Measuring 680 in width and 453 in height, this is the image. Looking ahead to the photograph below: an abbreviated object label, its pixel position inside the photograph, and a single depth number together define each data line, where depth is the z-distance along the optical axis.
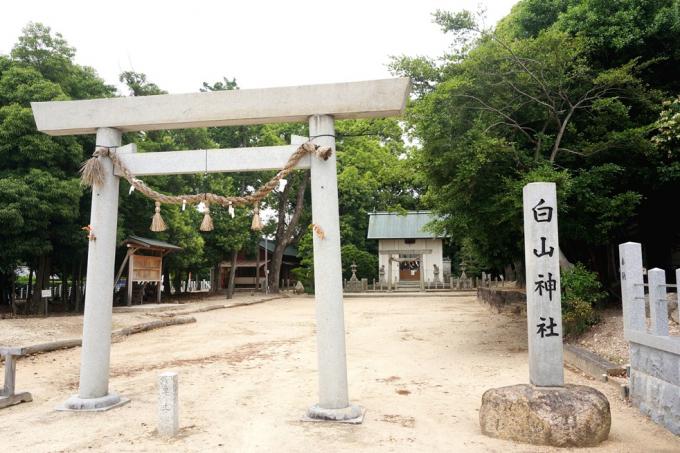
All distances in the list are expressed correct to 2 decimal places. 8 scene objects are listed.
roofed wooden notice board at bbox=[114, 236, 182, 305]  20.78
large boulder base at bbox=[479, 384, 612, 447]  5.11
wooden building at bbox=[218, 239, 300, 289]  38.88
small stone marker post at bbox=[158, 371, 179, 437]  5.36
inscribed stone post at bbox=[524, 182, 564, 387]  5.75
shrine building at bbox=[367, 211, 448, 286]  35.41
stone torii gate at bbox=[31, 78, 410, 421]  5.88
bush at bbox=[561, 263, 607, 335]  10.53
